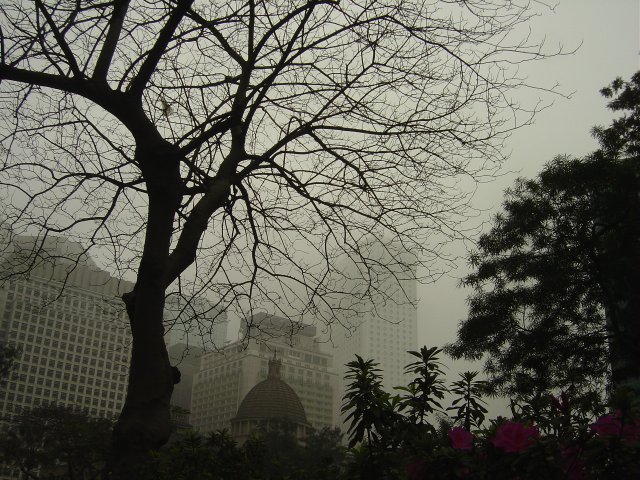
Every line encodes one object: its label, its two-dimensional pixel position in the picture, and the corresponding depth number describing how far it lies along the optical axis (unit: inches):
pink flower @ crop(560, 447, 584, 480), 85.0
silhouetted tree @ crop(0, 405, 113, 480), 634.2
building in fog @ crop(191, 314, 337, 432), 3093.0
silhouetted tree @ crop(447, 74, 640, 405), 358.3
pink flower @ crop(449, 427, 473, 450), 97.7
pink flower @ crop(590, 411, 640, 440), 80.4
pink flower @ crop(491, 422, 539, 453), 88.5
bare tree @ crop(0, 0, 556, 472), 141.3
